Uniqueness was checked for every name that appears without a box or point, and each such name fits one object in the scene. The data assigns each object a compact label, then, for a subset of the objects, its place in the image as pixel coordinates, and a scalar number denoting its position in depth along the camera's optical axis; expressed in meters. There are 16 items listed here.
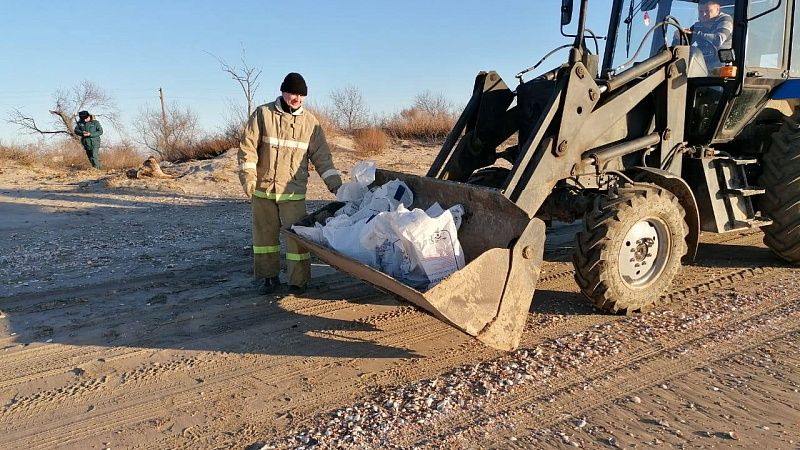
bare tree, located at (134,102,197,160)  28.78
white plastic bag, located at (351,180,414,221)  4.99
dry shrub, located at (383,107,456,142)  22.94
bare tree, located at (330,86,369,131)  24.58
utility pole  29.48
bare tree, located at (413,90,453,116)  25.12
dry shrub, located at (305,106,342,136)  21.40
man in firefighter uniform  5.48
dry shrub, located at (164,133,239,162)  19.42
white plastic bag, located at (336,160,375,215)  5.38
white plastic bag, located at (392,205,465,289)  3.99
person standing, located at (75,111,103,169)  16.58
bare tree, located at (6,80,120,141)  25.64
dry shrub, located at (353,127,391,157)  19.55
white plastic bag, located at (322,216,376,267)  4.38
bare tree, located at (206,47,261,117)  21.43
